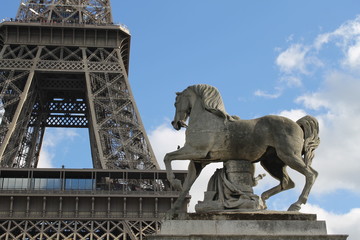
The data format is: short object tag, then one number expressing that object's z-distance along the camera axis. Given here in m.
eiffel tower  38.09
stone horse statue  11.20
